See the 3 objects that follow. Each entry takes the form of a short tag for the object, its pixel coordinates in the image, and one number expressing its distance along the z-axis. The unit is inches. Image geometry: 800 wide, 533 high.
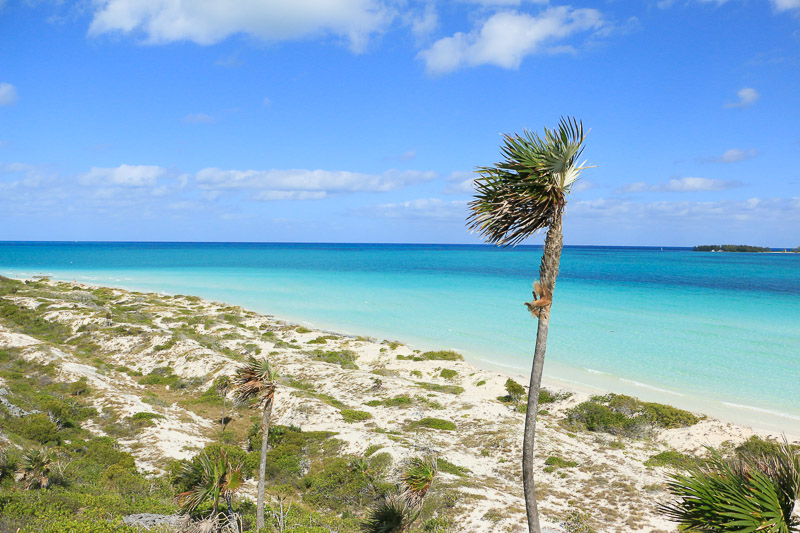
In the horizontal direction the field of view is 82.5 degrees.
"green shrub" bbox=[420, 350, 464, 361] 1436.3
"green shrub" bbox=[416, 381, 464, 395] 1159.0
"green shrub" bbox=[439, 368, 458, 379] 1277.7
